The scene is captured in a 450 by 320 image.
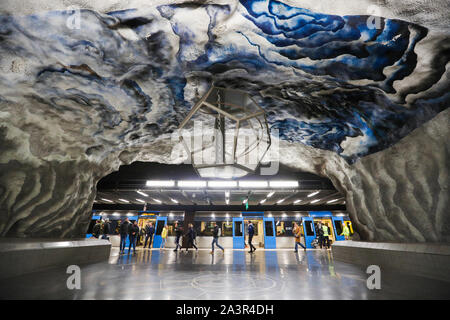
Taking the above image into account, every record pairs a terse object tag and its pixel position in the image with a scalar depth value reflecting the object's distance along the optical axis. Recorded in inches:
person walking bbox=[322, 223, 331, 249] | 458.6
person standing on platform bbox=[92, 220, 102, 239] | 369.8
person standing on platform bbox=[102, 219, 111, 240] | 411.7
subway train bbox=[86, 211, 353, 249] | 554.9
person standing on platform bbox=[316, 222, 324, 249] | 478.0
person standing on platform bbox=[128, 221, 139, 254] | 320.8
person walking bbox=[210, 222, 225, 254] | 360.8
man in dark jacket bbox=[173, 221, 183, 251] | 395.7
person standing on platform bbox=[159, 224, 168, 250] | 557.0
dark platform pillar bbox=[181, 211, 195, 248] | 558.4
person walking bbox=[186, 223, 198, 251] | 379.5
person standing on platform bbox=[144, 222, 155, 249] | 453.9
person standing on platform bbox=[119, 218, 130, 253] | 309.8
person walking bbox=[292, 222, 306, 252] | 364.1
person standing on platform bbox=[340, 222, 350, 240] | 459.2
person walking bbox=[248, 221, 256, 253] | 360.5
